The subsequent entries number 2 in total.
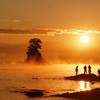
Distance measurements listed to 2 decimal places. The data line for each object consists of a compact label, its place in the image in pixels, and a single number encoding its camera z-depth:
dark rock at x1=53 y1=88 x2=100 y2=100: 39.82
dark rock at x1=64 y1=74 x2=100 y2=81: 68.38
